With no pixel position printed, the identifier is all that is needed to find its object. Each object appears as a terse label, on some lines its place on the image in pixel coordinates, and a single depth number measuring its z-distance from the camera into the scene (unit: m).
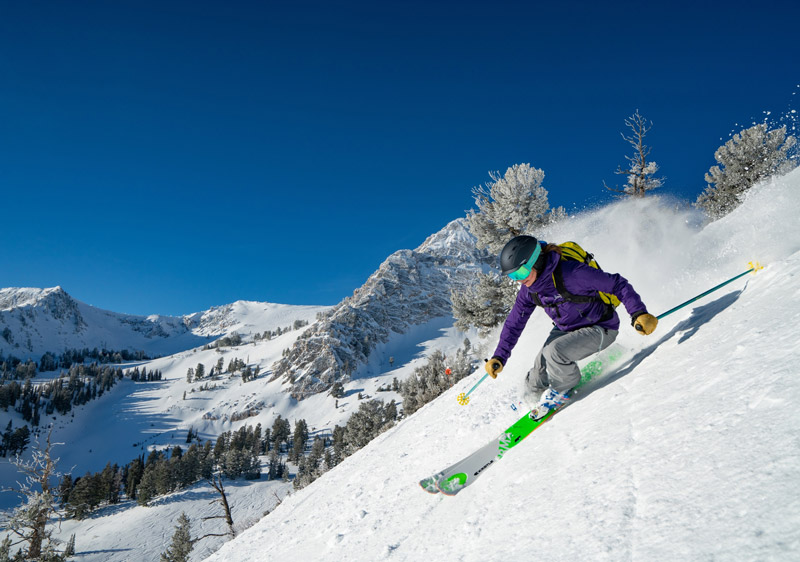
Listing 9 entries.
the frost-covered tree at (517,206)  19.08
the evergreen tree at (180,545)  34.76
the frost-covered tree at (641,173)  21.61
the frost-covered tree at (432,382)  27.67
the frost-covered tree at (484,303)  19.03
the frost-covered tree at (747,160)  21.55
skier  4.52
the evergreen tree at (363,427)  37.03
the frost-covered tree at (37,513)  16.86
